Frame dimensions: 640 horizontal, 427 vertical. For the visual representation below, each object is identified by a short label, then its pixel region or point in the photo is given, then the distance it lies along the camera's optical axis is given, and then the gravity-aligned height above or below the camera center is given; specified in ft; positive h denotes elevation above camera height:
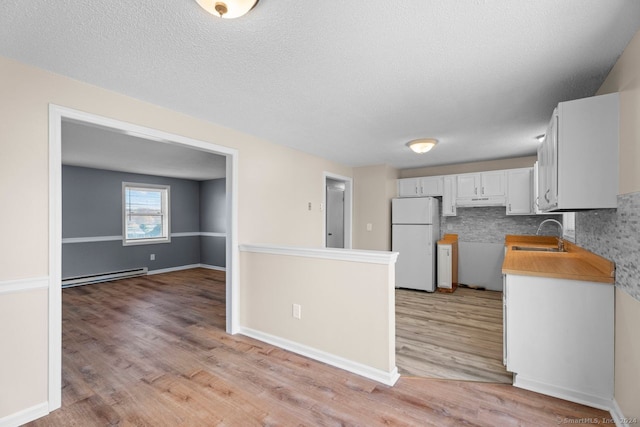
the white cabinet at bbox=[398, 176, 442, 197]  17.28 +1.61
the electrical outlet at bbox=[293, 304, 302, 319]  9.25 -3.06
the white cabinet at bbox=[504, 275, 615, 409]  6.32 -2.79
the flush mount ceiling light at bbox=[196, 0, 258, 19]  4.18 +2.96
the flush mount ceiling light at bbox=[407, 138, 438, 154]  11.88 +2.79
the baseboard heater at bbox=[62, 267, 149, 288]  18.02 -4.14
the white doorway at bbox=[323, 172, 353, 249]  18.19 +0.09
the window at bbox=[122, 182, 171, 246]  21.04 -0.04
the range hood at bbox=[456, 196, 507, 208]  15.44 +0.66
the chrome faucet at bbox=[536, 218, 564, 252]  11.58 -0.89
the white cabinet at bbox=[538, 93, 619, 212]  5.97 +1.24
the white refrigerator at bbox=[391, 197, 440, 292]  16.28 -1.47
